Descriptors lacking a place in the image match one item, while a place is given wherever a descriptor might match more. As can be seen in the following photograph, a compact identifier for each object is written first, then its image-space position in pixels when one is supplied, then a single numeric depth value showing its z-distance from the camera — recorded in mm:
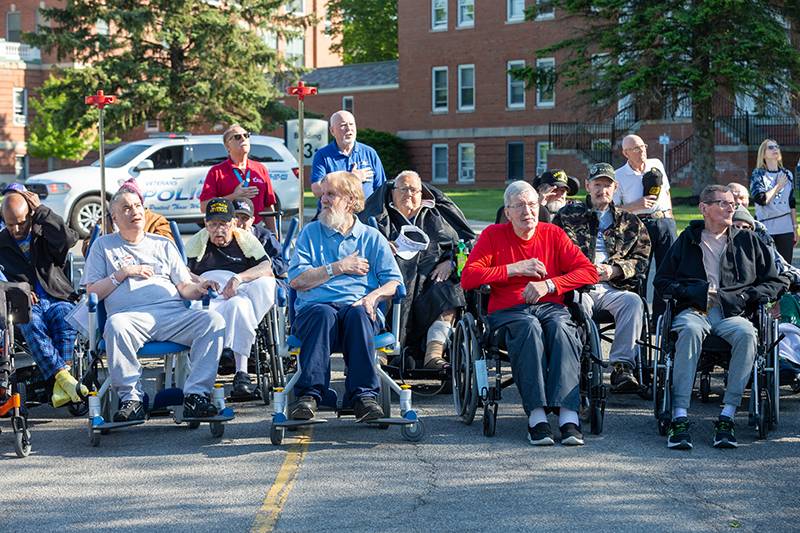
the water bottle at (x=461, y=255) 10094
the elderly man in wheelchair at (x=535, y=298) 7699
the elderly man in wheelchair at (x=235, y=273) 9008
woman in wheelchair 9633
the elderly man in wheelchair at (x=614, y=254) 9203
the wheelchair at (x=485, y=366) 7867
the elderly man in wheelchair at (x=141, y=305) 7922
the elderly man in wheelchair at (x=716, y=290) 7754
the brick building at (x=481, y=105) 47438
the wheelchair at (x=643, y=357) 9180
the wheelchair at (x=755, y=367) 7766
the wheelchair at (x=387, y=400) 7691
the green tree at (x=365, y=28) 67750
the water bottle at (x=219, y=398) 7934
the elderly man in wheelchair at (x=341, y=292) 7832
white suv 24422
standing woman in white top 12930
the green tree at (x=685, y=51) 30969
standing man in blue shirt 11180
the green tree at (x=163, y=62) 41844
